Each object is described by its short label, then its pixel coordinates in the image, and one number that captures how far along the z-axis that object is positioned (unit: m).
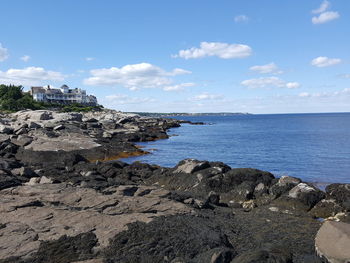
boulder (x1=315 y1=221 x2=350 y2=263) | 10.06
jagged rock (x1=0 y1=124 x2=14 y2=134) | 46.60
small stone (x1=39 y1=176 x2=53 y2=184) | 18.56
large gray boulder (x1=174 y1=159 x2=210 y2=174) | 24.76
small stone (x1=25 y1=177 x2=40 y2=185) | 18.78
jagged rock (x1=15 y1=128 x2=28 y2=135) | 45.09
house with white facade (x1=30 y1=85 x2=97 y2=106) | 159.62
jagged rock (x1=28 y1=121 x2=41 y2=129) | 52.81
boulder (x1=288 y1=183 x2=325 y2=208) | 18.89
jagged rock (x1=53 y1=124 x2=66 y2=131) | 48.73
